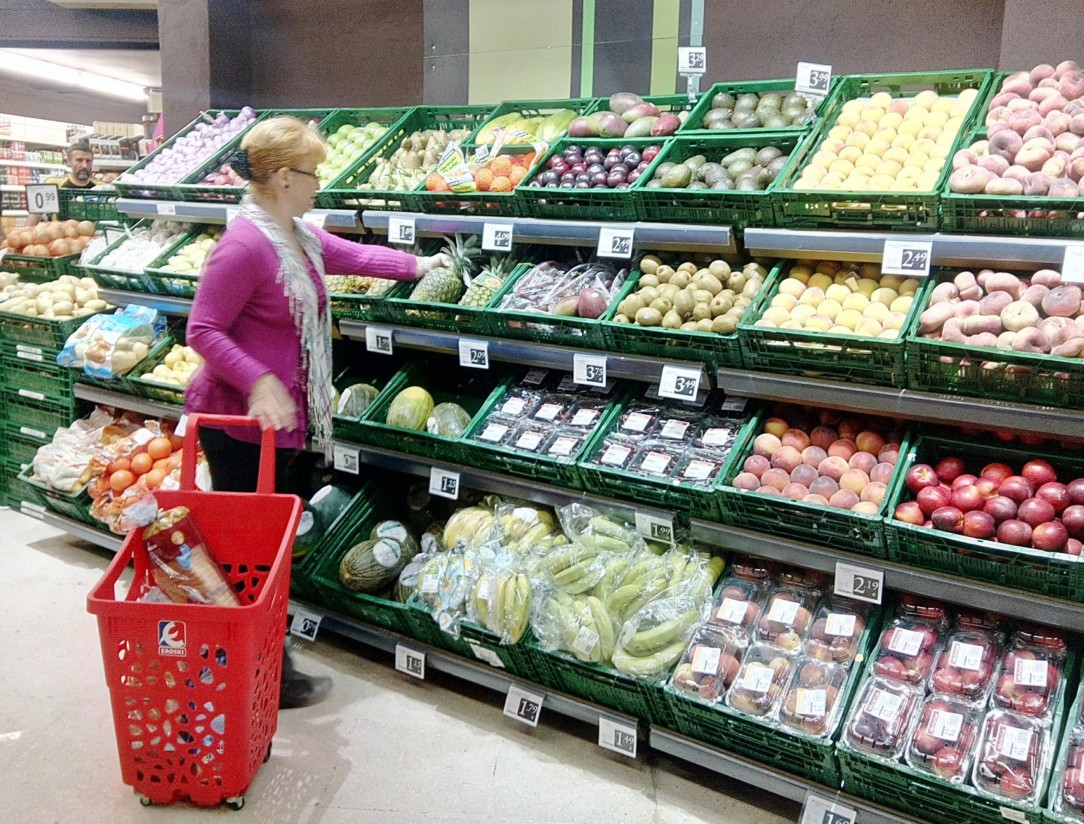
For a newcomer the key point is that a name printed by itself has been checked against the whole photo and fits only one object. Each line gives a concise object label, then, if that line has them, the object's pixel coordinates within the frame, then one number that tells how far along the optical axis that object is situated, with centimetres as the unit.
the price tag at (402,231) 338
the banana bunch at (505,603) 264
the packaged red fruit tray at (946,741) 203
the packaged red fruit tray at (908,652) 227
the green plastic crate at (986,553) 206
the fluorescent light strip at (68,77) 1239
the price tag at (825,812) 219
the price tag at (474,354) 313
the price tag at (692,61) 327
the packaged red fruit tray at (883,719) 212
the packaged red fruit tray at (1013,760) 195
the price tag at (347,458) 340
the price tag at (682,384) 264
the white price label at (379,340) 340
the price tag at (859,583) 231
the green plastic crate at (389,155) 349
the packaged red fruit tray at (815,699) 221
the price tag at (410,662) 301
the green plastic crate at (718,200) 262
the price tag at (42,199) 517
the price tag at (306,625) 326
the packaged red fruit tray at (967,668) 220
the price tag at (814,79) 287
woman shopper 244
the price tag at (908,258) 236
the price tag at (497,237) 310
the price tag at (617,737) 254
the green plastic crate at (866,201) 236
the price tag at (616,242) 285
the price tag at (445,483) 311
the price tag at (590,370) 285
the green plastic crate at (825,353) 230
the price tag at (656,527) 269
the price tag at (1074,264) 212
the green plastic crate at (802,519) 229
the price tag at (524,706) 274
